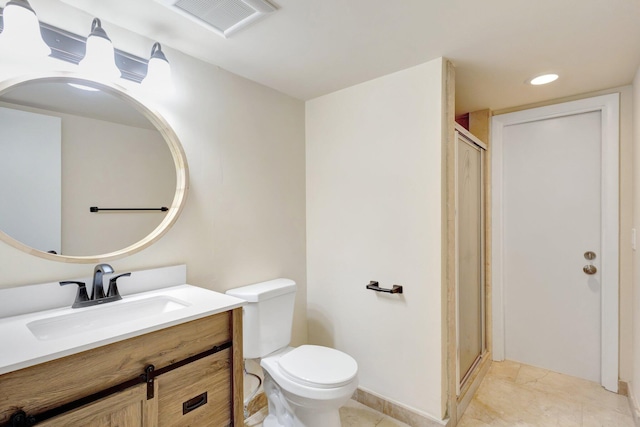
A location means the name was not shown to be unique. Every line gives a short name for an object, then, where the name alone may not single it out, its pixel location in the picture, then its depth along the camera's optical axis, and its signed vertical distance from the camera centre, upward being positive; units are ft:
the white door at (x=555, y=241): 7.63 -0.74
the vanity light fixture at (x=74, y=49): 3.57 +2.16
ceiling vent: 4.17 +2.79
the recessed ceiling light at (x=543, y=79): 6.54 +2.82
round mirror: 3.97 +0.63
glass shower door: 6.81 -1.04
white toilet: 4.94 -2.60
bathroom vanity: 2.82 -1.59
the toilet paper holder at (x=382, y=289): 6.35 -1.56
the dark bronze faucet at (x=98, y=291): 4.16 -1.06
